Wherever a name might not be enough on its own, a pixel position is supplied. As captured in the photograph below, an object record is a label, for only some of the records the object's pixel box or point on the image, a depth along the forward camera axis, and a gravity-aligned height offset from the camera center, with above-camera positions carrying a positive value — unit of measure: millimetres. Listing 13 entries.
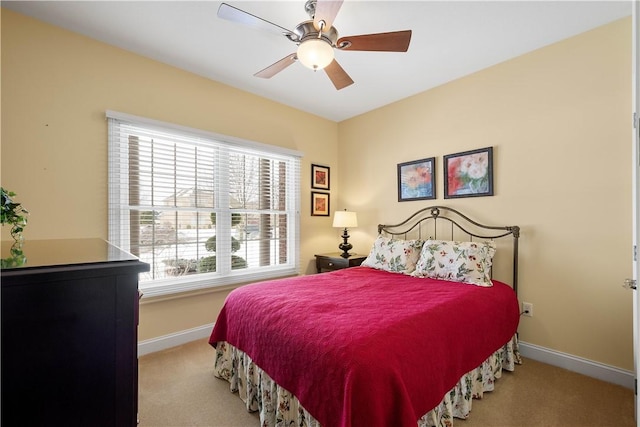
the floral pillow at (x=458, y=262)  2371 -412
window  2574 +107
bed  1228 -654
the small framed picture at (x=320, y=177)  3970 +520
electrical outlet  2530 -834
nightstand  3480 -579
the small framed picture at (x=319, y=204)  3967 +145
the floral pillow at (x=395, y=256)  2830 -419
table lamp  3650 -98
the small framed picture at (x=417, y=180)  3195 +390
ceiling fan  1675 +1101
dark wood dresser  627 -298
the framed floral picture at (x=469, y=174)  2775 +401
